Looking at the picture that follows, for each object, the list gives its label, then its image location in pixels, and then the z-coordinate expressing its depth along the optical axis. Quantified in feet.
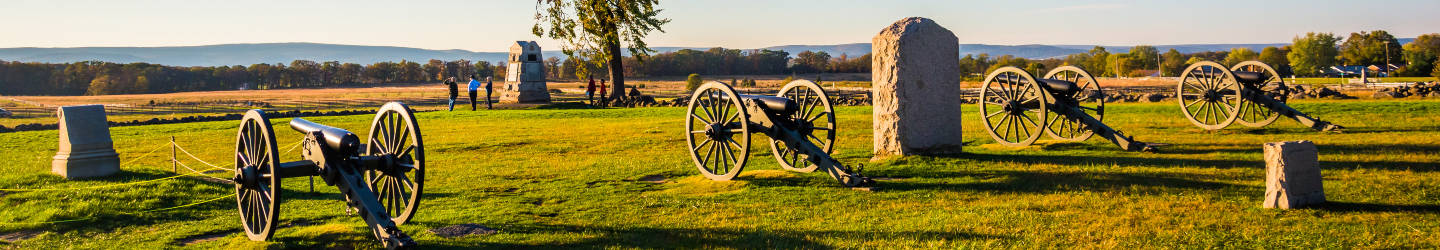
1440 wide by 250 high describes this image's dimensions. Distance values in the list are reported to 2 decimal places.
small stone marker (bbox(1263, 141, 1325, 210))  25.27
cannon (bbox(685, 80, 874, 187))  33.60
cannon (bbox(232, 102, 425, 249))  22.82
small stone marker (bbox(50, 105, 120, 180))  42.52
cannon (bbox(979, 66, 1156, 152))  42.45
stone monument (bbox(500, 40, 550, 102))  125.59
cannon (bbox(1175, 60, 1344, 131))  51.47
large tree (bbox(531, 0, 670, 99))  107.45
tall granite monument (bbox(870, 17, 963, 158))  39.93
